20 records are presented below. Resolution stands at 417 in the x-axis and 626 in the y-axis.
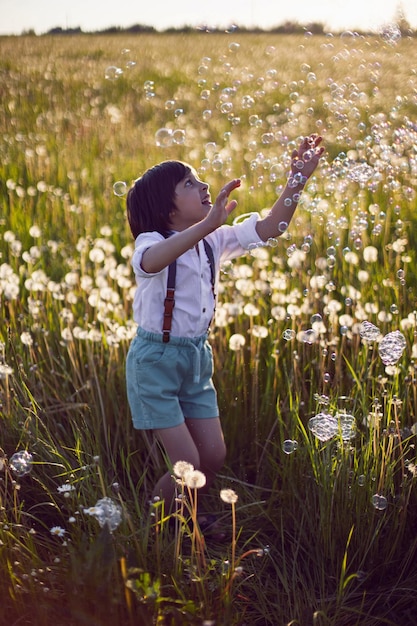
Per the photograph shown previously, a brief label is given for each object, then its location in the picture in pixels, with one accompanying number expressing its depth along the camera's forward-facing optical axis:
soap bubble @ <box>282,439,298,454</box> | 2.60
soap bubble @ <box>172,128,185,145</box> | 3.11
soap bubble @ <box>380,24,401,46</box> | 3.25
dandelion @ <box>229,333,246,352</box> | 3.17
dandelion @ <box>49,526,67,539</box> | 2.18
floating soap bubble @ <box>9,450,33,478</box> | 2.41
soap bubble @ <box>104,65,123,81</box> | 3.47
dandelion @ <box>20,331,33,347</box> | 3.23
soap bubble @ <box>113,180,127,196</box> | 3.05
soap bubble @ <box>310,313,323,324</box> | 2.97
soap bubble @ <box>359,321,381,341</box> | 2.67
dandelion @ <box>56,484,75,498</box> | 2.28
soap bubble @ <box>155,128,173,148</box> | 3.08
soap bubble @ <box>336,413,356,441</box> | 2.49
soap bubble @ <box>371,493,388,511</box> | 2.34
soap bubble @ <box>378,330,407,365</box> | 2.56
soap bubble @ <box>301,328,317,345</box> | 2.87
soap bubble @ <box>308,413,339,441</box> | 2.47
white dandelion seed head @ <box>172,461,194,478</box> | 2.10
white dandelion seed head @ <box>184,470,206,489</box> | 2.02
